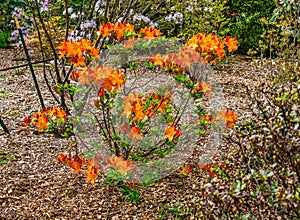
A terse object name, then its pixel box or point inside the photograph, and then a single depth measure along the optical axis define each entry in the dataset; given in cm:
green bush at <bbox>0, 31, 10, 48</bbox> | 820
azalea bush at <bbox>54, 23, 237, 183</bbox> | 234
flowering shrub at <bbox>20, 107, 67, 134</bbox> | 278
